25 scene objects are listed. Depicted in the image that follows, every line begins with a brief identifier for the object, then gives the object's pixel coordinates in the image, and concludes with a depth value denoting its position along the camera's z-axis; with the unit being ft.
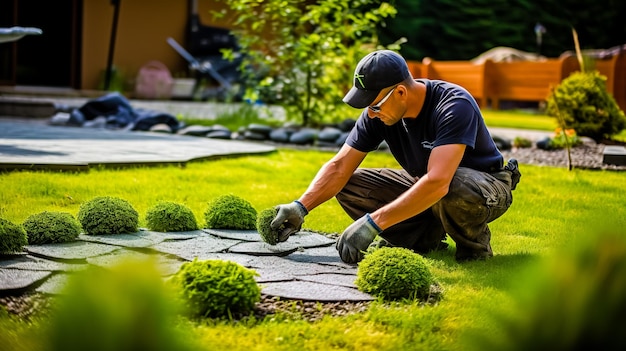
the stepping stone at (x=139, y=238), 14.15
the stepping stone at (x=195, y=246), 13.66
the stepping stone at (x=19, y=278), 10.90
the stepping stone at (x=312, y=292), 11.38
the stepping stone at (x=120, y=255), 12.45
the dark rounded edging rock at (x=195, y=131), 34.68
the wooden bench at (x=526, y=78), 62.83
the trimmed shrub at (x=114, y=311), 3.77
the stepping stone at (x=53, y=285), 10.76
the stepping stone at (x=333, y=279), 12.25
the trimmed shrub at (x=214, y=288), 10.16
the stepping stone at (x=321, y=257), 13.62
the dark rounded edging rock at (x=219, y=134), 33.94
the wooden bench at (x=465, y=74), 69.15
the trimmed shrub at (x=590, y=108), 34.17
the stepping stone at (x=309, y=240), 15.10
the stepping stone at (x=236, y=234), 15.28
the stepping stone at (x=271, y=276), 12.26
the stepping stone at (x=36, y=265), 12.01
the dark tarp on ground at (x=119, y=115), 36.27
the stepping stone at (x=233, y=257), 13.35
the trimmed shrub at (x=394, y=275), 11.41
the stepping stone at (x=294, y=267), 12.98
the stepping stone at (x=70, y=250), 12.86
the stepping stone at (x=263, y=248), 14.14
